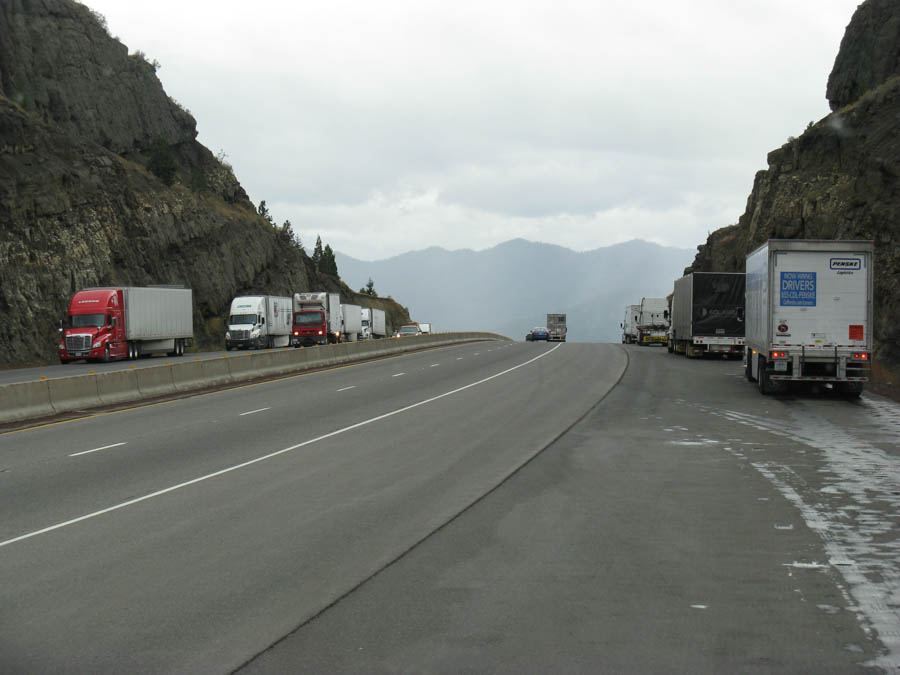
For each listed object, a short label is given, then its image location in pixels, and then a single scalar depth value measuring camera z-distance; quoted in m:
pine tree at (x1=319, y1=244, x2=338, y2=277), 156.30
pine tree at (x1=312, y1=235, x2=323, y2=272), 166.46
